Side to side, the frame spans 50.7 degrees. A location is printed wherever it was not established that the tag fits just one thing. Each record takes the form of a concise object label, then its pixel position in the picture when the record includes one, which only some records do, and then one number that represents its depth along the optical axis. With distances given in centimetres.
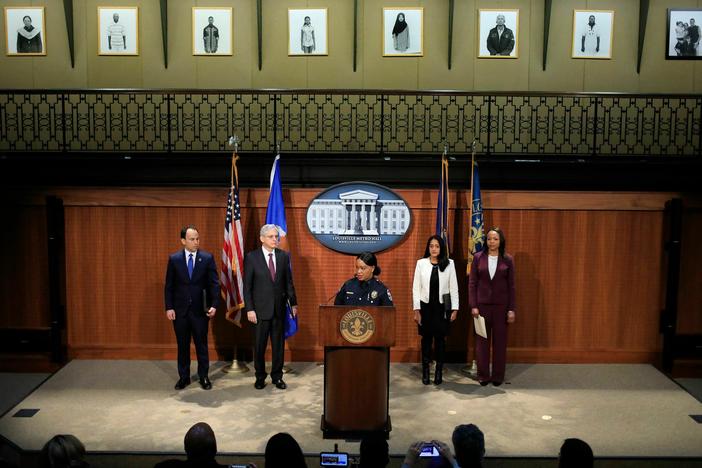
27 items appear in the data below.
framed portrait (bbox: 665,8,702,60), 1043
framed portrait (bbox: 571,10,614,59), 1047
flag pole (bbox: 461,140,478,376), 769
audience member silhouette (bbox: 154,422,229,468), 346
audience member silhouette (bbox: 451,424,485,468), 340
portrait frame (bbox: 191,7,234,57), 1048
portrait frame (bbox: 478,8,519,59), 1047
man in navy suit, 702
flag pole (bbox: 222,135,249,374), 762
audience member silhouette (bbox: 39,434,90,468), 329
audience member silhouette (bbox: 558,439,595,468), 323
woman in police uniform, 644
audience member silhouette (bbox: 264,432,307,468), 323
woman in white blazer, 716
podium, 574
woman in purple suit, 726
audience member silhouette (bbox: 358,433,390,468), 331
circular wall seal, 795
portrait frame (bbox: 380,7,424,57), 1045
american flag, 756
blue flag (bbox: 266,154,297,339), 768
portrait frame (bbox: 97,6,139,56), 1047
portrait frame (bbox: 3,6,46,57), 1046
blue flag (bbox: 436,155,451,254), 762
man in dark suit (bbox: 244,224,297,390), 704
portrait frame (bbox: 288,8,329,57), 1047
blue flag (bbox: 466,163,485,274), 767
